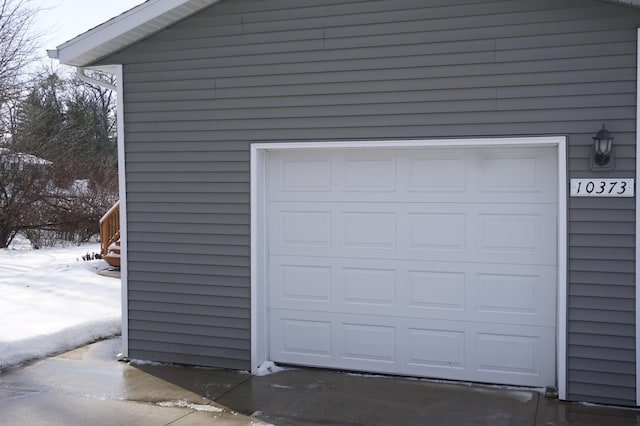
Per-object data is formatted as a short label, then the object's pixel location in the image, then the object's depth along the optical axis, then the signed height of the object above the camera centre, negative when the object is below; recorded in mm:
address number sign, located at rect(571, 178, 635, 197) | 4695 +115
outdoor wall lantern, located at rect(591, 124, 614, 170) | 4598 +370
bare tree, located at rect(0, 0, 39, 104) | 15711 +3576
